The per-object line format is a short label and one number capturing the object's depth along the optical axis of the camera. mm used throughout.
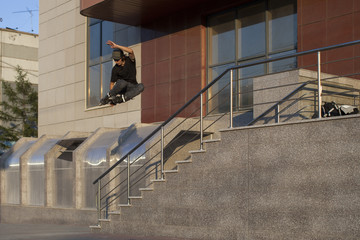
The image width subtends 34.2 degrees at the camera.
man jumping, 13344
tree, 37281
